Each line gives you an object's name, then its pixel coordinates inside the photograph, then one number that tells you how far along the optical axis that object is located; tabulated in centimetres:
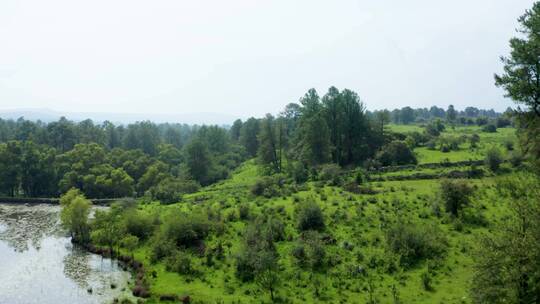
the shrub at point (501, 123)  10531
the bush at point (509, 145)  6101
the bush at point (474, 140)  7088
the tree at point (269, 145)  7194
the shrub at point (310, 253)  2922
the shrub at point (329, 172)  5560
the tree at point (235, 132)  13088
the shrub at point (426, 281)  2481
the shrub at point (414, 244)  2878
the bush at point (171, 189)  5681
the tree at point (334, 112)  7075
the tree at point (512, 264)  1587
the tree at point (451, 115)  14575
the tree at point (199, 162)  7594
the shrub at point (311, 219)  3562
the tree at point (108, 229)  3831
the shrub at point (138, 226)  4044
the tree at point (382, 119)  7469
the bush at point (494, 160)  4953
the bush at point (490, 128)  9542
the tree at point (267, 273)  2613
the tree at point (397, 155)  6297
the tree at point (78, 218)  4181
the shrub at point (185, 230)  3634
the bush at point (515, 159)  4901
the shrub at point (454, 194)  3509
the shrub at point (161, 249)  3447
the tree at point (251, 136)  10544
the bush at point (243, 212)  4141
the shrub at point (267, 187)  5025
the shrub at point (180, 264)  3105
